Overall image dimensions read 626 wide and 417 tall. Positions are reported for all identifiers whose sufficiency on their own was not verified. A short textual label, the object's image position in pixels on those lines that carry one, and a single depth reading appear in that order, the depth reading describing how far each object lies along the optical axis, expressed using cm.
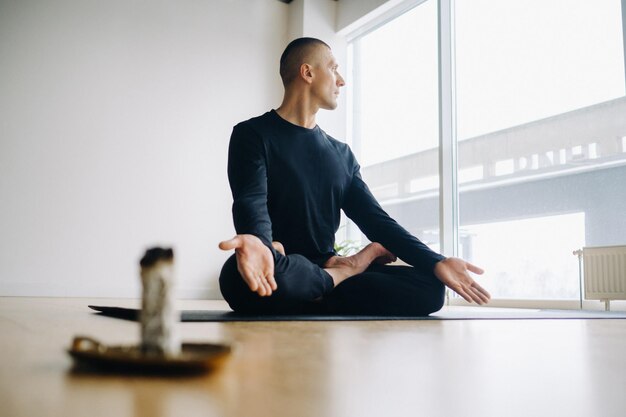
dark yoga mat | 164
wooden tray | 49
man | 186
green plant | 554
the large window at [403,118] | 529
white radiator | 380
